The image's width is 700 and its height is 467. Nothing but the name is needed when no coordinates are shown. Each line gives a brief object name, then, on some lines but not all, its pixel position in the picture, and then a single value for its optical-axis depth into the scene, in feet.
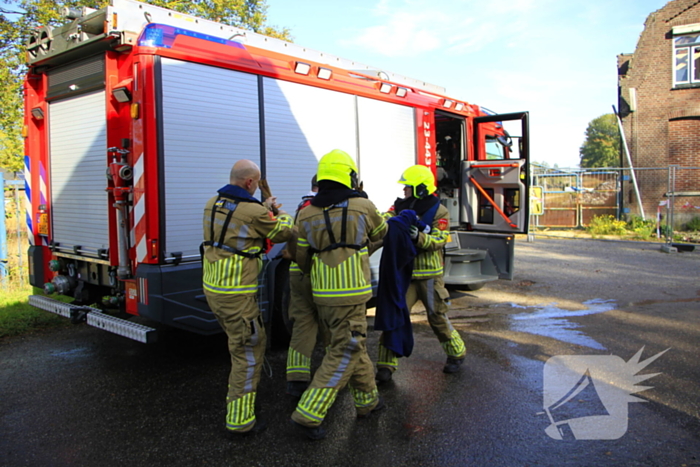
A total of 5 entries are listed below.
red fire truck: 13.67
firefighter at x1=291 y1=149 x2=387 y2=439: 10.87
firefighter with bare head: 10.88
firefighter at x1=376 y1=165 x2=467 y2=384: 13.96
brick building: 57.38
